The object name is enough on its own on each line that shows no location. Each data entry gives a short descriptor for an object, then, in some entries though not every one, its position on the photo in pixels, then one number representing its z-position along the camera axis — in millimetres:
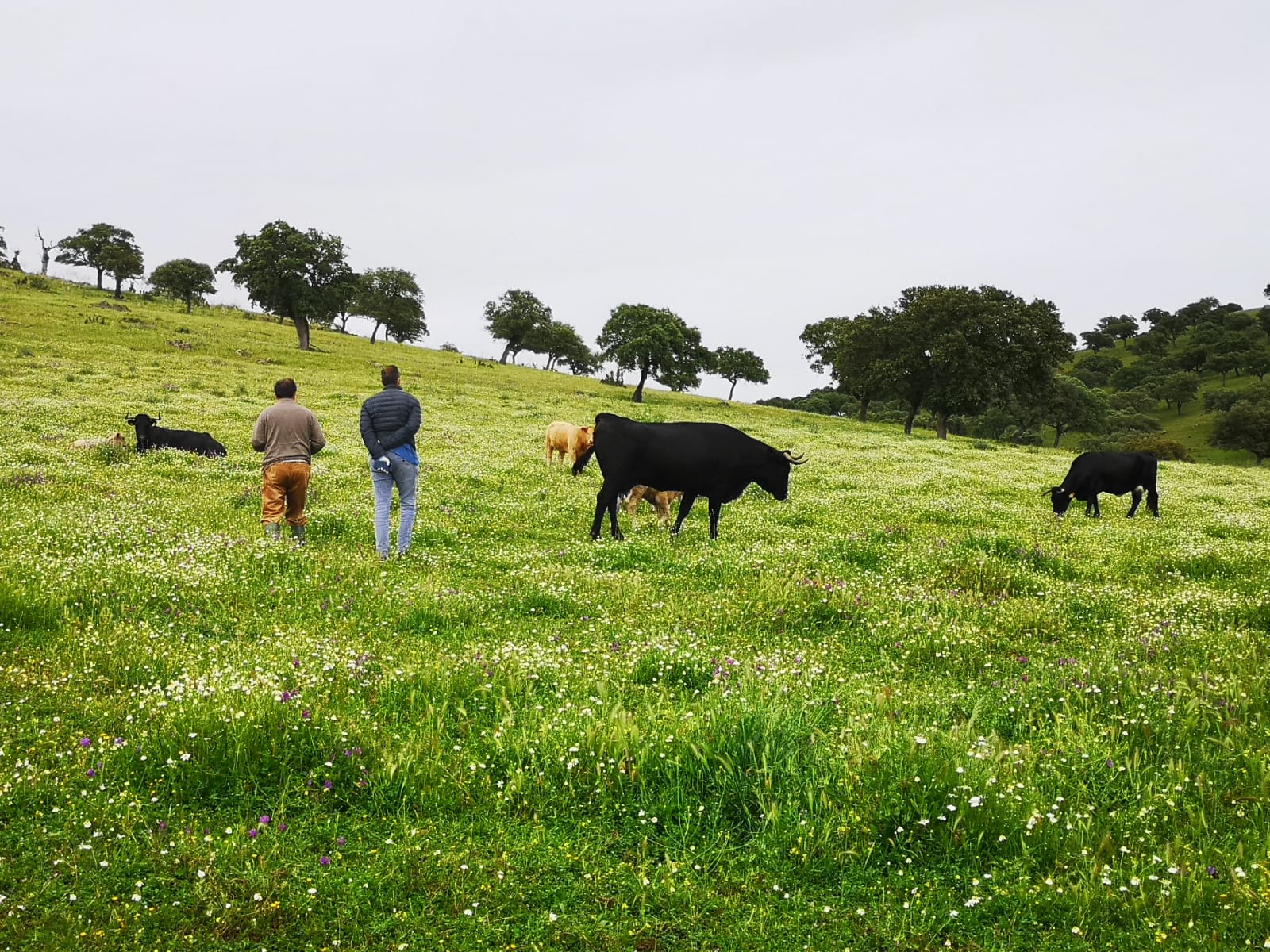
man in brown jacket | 11734
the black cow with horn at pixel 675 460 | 13844
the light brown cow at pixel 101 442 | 20750
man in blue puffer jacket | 11180
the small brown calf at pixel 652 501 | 16641
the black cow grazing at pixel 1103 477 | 19234
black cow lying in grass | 21438
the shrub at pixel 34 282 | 75188
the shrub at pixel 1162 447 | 88625
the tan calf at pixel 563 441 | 24792
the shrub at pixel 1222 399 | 123856
